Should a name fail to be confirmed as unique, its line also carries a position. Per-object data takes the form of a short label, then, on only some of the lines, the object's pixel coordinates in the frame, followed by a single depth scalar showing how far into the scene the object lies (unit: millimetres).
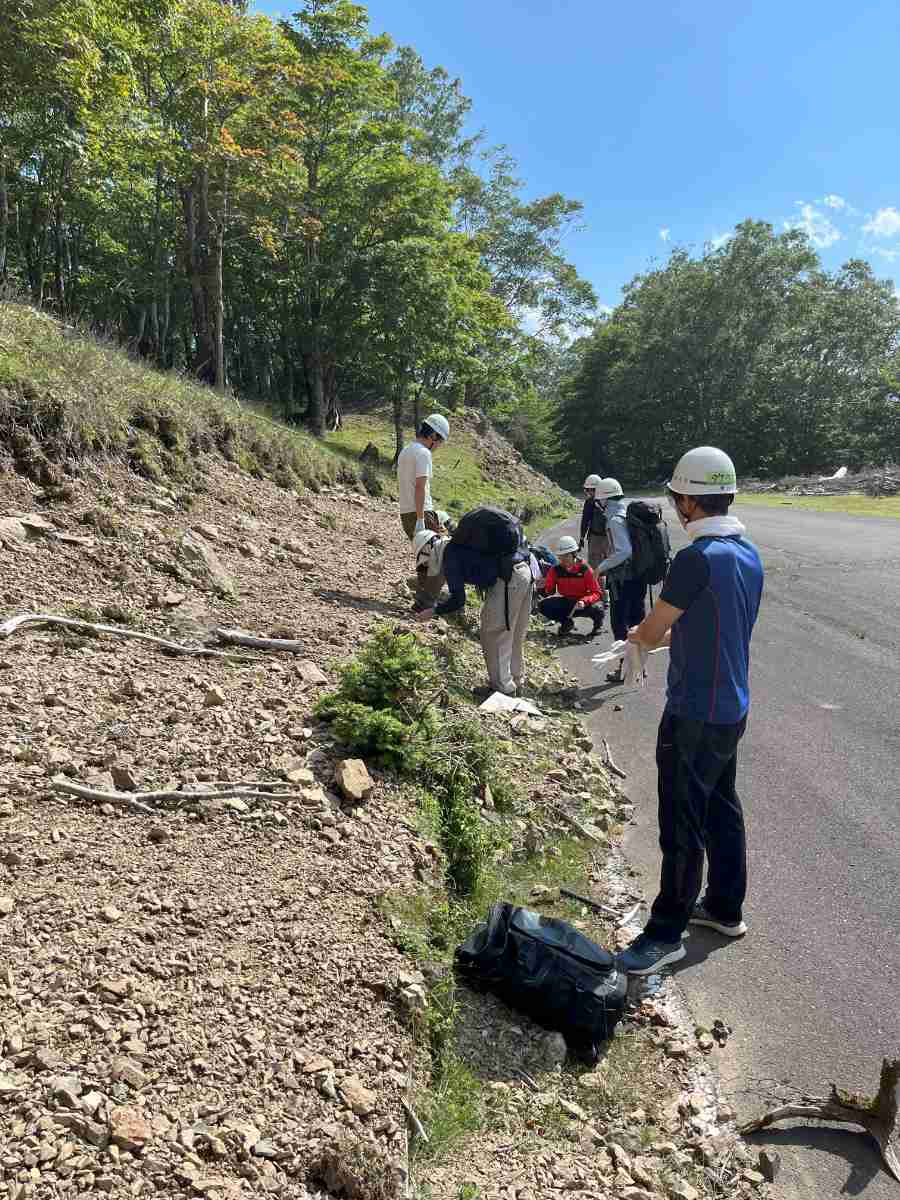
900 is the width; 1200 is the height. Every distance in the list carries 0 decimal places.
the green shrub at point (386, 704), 4641
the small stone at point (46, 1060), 2346
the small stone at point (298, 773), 4211
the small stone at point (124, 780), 3789
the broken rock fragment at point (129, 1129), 2217
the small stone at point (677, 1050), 3270
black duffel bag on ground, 3285
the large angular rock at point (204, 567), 6625
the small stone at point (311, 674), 5445
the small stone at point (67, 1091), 2256
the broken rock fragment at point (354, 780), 4234
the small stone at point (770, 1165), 2737
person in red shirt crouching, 9977
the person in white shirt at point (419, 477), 7938
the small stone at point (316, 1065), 2686
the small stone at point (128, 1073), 2408
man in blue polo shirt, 3443
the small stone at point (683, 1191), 2642
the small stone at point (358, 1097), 2613
